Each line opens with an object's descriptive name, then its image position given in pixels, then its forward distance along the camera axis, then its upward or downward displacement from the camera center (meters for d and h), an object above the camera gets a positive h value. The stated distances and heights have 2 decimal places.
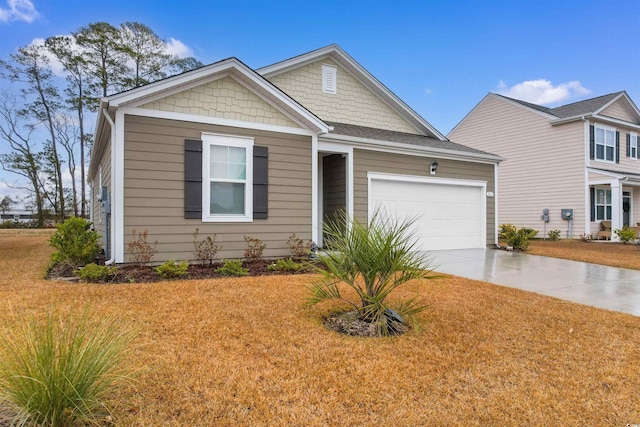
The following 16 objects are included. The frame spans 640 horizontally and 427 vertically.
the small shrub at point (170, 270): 6.31 -0.96
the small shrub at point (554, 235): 16.08 -0.85
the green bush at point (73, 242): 6.78 -0.54
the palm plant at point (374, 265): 3.88 -0.54
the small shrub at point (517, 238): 11.91 -0.73
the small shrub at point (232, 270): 6.79 -1.02
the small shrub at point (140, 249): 6.94 -0.66
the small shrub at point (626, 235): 14.68 -0.76
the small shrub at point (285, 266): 7.29 -1.02
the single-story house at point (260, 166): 7.05 +1.14
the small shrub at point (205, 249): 7.44 -0.70
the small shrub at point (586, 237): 15.81 -0.92
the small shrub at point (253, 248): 7.89 -0.72
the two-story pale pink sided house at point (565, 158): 16.33 +2.72
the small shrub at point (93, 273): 5.97 -0.97
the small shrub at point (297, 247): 8.43 -0.74
